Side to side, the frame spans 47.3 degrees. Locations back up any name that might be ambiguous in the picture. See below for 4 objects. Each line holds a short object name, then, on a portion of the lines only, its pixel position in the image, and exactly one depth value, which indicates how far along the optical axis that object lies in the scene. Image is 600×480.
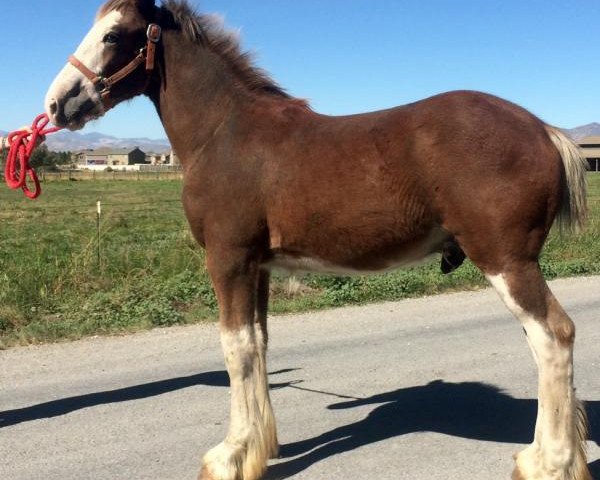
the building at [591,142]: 71.89
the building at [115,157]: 157.50
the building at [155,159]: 140.12
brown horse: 3.22
